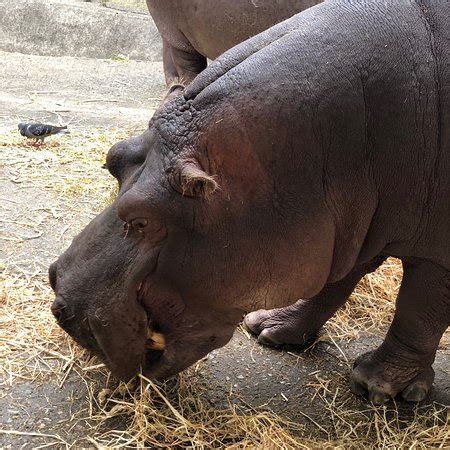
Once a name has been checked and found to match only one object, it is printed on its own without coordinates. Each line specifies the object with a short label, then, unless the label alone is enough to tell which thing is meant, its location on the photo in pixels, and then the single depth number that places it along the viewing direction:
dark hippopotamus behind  4.70
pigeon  5.47
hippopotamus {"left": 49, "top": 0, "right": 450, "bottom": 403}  2.16
